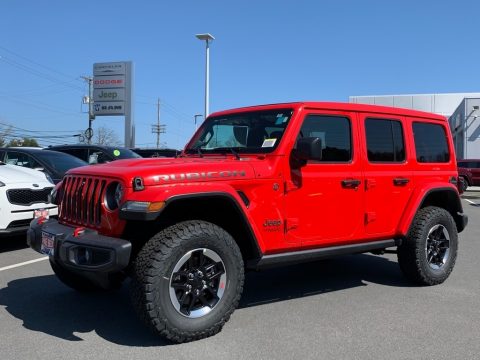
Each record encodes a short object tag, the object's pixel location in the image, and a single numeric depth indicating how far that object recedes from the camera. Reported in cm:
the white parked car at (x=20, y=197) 633
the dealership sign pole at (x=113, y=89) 3253
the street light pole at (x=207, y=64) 2307
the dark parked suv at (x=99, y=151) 1134
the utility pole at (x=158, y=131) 7890
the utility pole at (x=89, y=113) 4334
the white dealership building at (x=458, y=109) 3756
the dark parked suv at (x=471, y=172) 2542
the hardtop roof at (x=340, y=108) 458
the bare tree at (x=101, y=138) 8101
